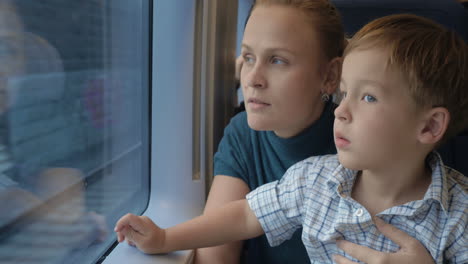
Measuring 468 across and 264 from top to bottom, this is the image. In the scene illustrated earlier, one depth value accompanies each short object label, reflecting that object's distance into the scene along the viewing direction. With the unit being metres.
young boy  0.88
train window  0.96
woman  1.16
